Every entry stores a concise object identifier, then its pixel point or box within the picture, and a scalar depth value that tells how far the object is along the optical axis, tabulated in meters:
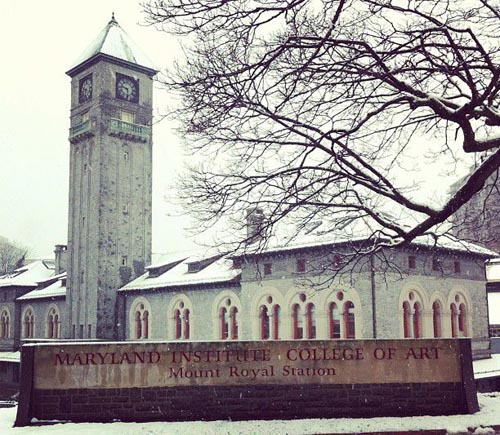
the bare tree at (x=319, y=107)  9.73
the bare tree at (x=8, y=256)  90.42
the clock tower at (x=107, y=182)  42.28
